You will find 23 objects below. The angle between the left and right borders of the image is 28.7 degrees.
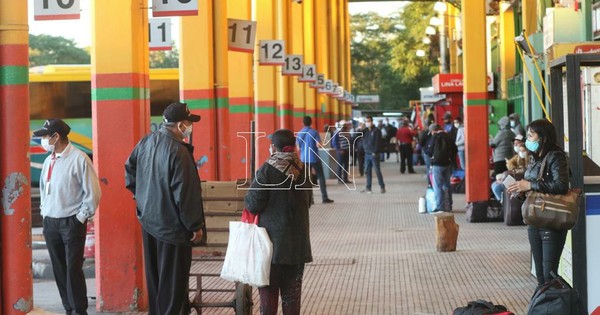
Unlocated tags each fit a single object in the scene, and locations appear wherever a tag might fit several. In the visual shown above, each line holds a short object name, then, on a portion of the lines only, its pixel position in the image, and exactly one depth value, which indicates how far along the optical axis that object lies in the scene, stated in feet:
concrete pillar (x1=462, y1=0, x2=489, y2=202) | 73.46
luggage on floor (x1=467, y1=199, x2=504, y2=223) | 70.74
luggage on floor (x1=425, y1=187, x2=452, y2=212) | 77.10
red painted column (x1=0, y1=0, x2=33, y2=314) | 27.58
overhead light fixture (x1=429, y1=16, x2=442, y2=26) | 146.10
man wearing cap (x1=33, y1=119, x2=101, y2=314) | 35.24
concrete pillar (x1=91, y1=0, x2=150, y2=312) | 38.58
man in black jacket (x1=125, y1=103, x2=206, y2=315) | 31.22
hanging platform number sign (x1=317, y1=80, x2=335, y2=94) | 135.25
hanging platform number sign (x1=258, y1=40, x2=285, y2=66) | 83.82
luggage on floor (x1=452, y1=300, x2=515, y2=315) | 27.53
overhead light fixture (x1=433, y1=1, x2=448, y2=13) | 139.85
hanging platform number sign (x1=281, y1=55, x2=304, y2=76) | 97.09
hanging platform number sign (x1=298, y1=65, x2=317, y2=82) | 111.14
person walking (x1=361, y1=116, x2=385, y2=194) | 96.48
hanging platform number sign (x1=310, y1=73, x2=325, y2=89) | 123.54
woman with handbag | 32.73
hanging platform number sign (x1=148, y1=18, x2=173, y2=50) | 57.88
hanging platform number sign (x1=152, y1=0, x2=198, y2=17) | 40.98
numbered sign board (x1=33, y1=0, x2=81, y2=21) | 40.11
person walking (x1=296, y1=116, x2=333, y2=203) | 80.99
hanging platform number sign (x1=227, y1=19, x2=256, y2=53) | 61.98
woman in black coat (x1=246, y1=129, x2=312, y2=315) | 31.40
